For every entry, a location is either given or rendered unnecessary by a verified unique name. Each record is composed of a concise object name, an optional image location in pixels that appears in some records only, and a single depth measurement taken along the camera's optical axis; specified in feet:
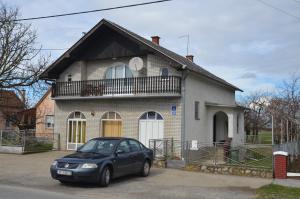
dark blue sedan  32.32
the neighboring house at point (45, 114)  113.46
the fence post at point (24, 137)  64.53
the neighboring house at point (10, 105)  84.96
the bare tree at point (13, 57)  69.51
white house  60.90
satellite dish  62.79
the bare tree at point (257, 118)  123.35
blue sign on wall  60.78
